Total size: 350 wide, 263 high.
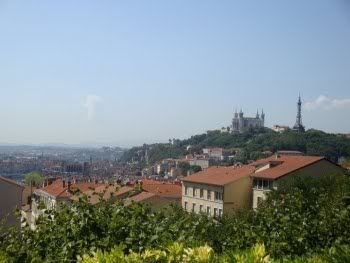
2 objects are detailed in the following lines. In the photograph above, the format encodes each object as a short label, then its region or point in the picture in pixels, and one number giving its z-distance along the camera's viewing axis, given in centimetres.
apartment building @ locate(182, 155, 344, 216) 4622
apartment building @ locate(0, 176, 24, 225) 4753
